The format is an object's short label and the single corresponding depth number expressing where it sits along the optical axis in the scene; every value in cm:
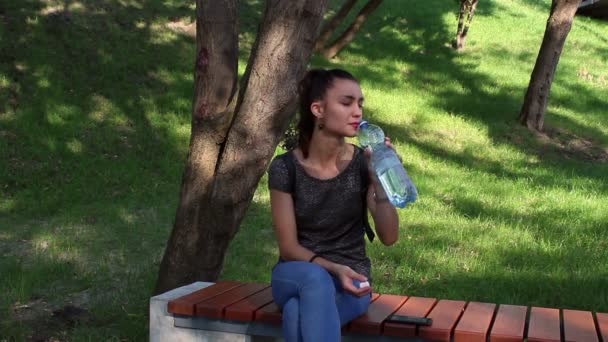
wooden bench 373
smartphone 382
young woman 387
